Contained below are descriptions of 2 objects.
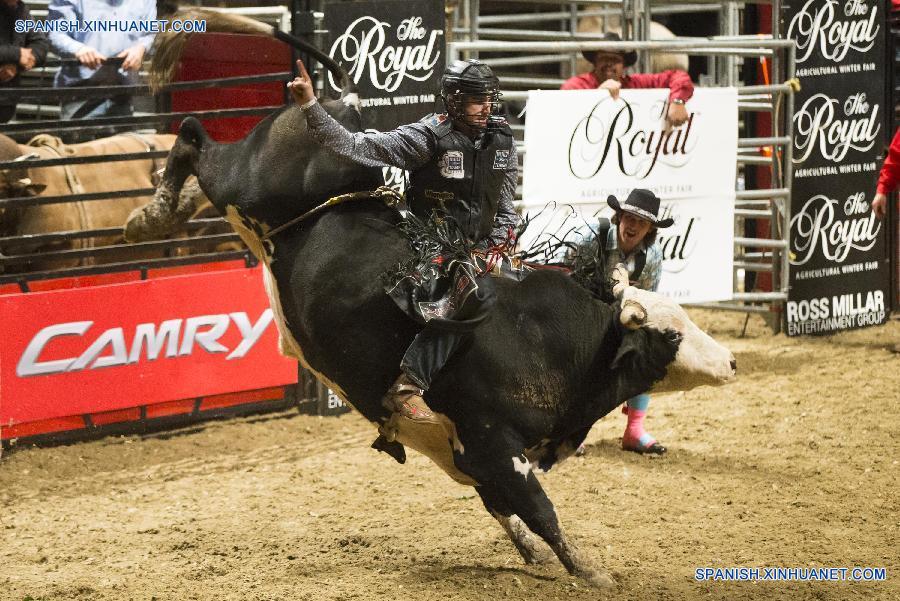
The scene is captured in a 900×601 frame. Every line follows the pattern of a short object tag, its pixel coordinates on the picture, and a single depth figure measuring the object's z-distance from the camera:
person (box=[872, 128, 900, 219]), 15.59
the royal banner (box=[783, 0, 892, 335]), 17.11
